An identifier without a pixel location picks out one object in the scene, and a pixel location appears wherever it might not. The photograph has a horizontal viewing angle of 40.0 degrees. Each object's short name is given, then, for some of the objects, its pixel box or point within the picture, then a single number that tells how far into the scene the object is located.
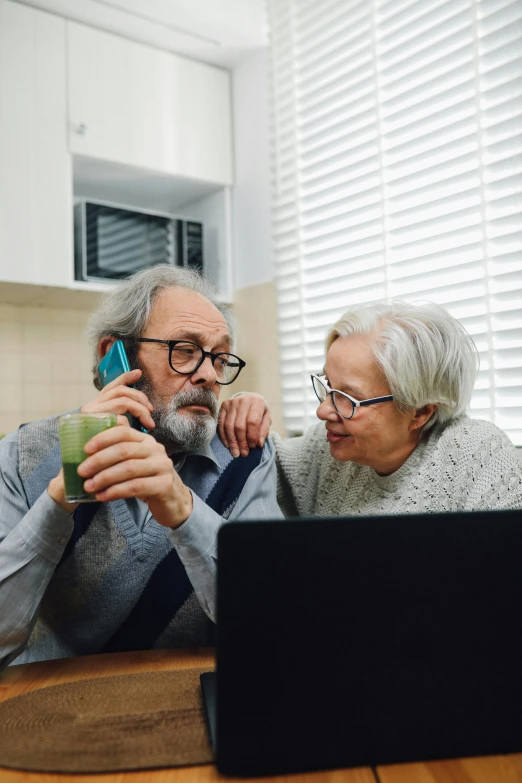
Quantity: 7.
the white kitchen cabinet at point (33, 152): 2.45
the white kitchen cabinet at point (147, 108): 2.62
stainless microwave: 2.63
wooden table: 0.69
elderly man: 1.04
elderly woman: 1.36
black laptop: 0.67
